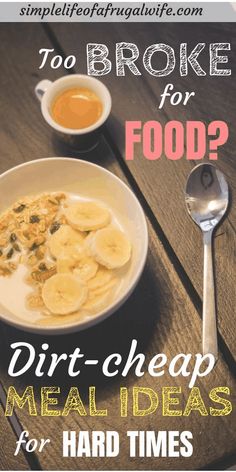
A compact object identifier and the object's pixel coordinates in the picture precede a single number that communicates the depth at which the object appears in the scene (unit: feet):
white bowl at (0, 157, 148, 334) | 2.98
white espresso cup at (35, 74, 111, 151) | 3.49
